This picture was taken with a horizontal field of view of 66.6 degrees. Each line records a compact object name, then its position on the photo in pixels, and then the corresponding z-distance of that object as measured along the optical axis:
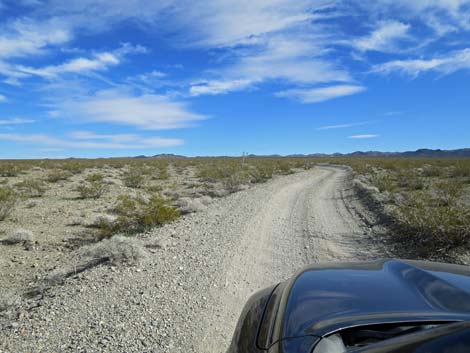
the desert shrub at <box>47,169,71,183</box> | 21.38
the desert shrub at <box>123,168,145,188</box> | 21.01
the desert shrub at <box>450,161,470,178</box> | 26.09
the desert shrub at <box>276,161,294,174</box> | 34.32
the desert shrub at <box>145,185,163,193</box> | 18.86
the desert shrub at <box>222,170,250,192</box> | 19.02
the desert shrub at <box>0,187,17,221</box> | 11.38
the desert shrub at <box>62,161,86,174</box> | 28.95
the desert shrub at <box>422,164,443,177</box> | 26.89
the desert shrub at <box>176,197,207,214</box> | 11.98
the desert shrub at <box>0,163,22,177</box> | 25.34
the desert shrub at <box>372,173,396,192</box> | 16.38
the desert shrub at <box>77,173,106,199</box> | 15.88
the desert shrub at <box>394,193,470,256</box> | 6.75
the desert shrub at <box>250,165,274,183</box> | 24.92
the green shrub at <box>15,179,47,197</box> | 16.06
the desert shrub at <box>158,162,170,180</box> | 26.39
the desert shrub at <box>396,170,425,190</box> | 18.19
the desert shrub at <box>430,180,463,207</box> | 11.66
